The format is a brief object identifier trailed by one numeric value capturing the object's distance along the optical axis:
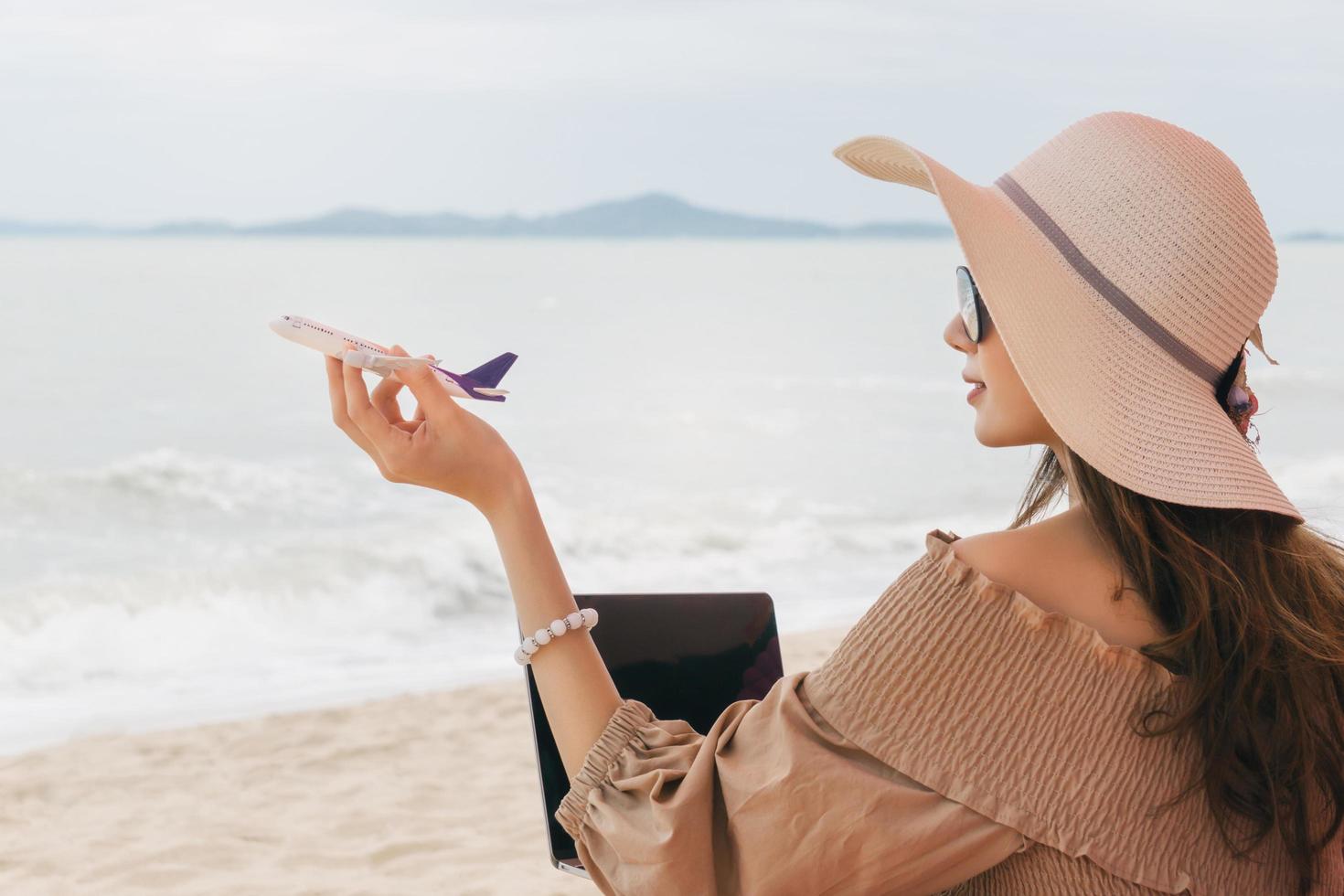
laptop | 1.89
